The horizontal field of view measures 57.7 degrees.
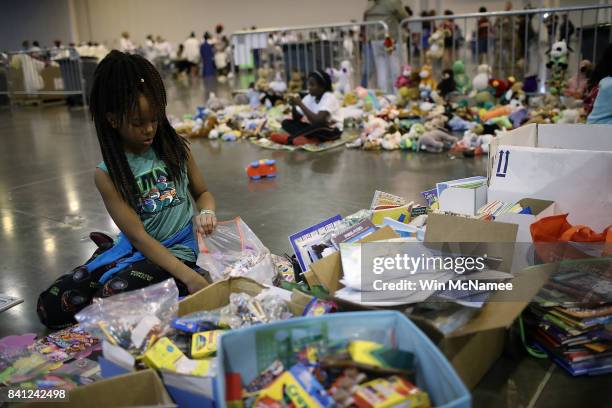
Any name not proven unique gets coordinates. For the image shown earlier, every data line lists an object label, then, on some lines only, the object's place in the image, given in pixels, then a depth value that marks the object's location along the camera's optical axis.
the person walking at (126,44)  21.00
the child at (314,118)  6.24
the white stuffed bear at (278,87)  9.16
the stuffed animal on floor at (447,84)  7.75
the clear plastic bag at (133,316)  1.67
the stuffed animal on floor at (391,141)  5.80
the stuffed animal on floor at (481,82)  7.58
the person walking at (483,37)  11.55
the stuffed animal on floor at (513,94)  7.18
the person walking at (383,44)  9.12
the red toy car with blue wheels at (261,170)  4.82
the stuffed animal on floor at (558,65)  6.95
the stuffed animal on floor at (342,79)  9.05
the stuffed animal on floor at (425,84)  7.66
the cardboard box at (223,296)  1.85
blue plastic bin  1.34
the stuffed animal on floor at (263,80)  9.42
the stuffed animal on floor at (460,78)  7.84
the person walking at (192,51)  19.75
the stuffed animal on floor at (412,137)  5.73
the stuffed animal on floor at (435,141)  5.55
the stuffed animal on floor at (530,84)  7.79
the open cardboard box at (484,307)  1.63
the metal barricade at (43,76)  11.91
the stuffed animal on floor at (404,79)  7.90
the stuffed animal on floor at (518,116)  6.21
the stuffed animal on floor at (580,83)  6.40
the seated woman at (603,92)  3.69
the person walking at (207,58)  19.64
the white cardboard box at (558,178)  2.41
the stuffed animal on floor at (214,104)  8.49
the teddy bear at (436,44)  8.88
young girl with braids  2.05
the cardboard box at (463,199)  2.61
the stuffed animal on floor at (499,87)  7.35
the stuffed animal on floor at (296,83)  9.52
